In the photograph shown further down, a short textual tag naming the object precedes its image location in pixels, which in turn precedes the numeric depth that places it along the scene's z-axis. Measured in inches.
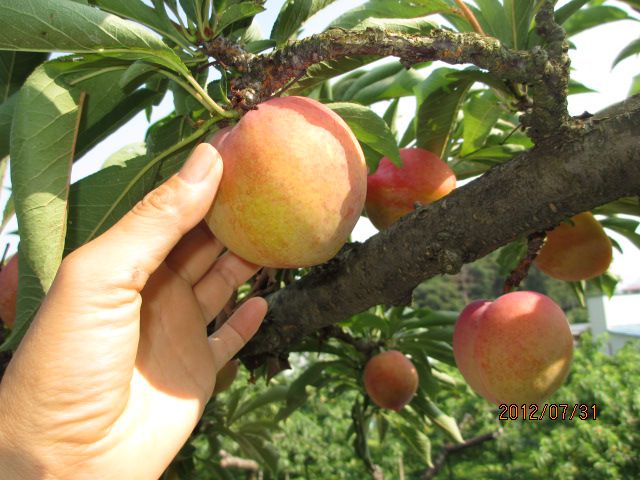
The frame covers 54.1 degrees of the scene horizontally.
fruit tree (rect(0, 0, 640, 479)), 10.3
